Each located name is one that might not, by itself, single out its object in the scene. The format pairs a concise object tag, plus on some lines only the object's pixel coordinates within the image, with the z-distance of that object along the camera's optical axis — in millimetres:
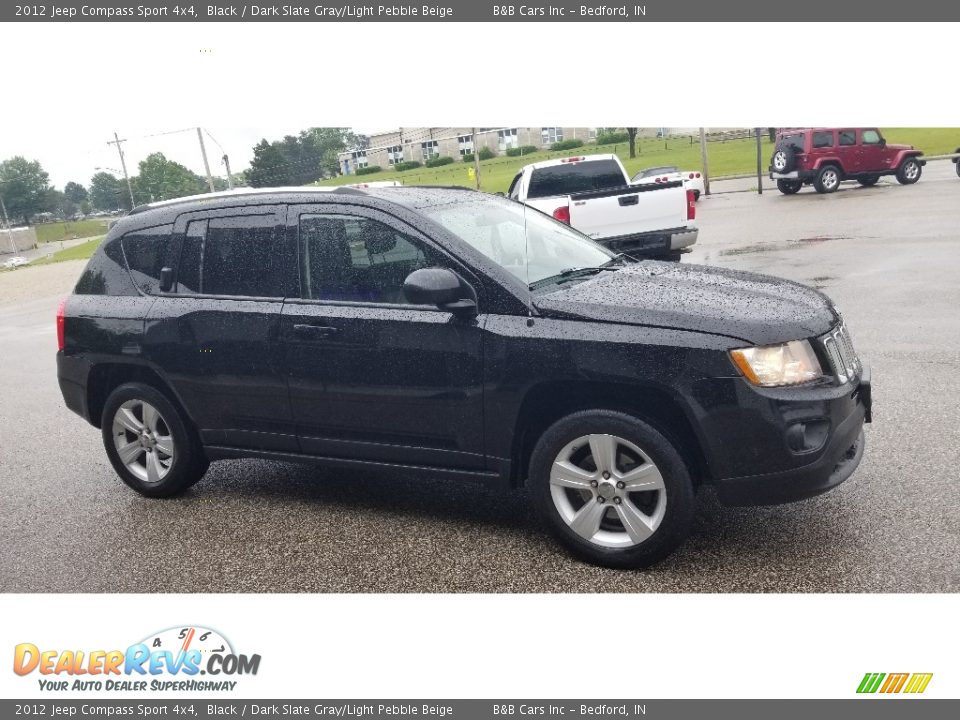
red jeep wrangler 28781
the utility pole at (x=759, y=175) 33388
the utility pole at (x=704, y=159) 36622
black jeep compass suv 3857
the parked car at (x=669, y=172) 31892
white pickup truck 12320
